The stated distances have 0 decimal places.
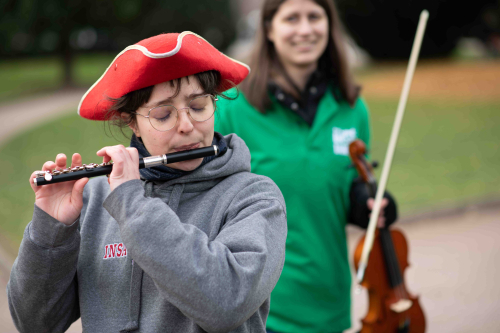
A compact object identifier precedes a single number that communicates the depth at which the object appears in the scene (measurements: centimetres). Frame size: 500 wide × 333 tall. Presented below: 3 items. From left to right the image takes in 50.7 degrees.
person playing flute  123
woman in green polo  239
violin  253
